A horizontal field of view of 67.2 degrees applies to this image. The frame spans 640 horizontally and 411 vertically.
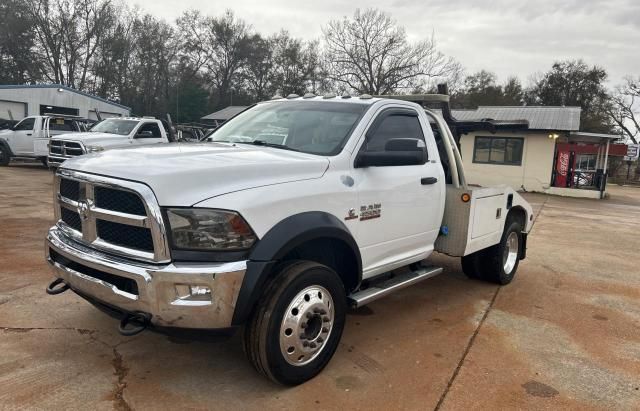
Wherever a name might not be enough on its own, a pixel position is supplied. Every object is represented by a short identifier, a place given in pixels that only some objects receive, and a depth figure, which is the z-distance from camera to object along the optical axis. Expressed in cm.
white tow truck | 272
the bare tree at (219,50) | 5631
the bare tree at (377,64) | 4097
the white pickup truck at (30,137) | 1806
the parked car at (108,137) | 1372
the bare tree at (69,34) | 4453
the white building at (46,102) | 2748
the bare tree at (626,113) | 5309
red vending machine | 2300
